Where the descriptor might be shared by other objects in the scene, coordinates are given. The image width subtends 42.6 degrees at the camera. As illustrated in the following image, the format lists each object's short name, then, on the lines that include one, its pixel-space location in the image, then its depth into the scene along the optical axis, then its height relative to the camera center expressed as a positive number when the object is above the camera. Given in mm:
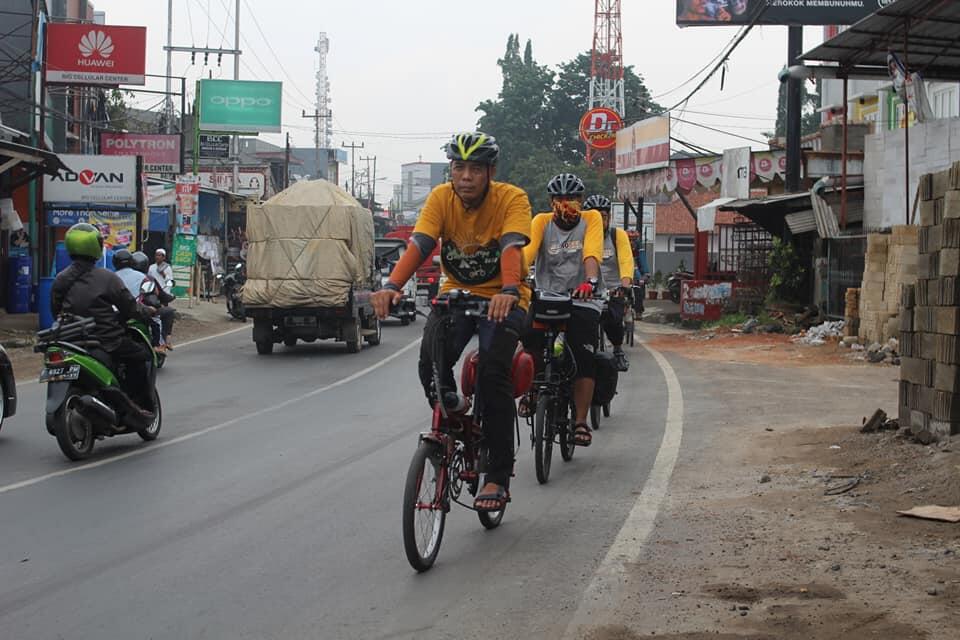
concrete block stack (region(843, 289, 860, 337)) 20703 -775
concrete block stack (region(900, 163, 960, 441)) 8055 -374
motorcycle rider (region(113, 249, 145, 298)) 15695 -214
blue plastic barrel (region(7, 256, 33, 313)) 27891 -686
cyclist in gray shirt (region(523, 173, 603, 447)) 8766 -7
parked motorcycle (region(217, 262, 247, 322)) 31797 -877
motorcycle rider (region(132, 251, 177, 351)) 15078 -843
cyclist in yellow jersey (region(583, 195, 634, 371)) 10250 -92
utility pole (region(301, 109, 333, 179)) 88938 +9424
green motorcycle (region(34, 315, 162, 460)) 9375 -1067
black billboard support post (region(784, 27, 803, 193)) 27719 +2893
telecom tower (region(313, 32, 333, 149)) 91500 +12393
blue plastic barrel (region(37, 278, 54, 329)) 22875 -939
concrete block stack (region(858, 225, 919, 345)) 18453 -179
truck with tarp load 20922 -218
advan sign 28500 +1677
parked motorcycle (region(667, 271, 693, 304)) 38691 -675
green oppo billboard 54406 +6721
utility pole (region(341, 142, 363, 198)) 112762 +8772
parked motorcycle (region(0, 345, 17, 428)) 10914 -1254
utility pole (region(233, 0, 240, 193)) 54188 +8511
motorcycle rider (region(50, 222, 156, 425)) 9852 -344
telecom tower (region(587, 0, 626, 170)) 64000 +10655
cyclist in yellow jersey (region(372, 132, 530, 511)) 6145 -20
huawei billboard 35375 +5814
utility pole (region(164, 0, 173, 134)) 54397 +9590
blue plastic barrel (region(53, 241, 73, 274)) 23641 -109
